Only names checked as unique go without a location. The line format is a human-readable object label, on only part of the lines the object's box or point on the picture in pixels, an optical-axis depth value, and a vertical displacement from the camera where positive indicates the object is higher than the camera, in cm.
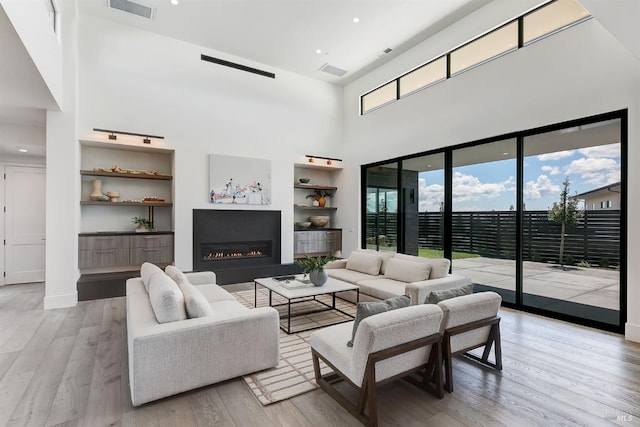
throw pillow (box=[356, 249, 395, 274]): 514 -74
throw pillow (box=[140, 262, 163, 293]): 326 -65
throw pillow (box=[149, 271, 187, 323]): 244 -71
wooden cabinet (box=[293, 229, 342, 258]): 744 -68
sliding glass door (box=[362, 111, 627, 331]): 382 -1
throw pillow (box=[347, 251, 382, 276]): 511 -82
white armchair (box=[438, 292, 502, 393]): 243 -92
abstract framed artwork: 637 +72
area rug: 241 -138
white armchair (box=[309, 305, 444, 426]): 197 -96
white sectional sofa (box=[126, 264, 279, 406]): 222 -100
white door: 613 -21
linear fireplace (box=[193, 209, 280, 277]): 623 -53
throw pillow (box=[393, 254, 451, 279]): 427 -72
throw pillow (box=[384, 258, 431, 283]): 436 -82
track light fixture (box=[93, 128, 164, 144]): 537 +141
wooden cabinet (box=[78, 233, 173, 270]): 518 -63
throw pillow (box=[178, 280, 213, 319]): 258 -76
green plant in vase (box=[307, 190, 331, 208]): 806 +47
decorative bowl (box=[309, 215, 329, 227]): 789 -17
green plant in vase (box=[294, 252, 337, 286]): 418 -76
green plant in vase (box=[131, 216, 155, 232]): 595 -18
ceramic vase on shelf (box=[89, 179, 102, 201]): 548 +42
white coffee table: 378 -97
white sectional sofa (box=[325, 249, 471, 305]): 384 -89
